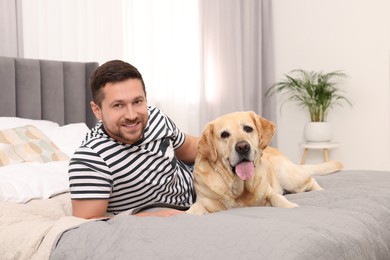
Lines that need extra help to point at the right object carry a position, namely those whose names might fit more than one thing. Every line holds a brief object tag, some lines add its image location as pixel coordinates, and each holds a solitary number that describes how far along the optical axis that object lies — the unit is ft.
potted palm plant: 15.64
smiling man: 5.40
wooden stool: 15.44
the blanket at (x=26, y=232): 4.37
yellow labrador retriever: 6.01
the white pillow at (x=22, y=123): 9.18
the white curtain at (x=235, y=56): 15.87
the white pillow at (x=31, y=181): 6.77
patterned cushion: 8.11
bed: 3.90
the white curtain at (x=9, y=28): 11.18
